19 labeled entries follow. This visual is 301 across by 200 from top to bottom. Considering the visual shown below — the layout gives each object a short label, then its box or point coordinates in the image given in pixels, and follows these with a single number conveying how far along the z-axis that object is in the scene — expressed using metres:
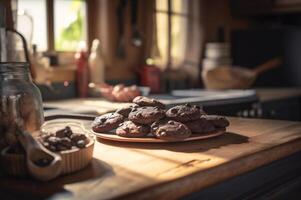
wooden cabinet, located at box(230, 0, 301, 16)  3.57
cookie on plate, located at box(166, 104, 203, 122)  1.12
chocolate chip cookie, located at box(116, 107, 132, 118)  1.19
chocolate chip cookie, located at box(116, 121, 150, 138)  1.10
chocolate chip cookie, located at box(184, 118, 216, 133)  1.14
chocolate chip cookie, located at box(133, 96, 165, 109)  1.21
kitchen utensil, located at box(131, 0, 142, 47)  3.05
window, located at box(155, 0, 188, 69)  3.36
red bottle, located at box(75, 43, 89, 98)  2.73
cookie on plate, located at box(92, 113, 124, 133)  1.16
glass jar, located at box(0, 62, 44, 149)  0.98
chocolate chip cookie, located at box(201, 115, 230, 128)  1.21
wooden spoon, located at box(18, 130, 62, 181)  0.77
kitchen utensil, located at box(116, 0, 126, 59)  2.95
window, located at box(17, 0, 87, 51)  2.63
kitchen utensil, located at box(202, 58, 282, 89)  3.24
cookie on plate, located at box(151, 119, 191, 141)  1.07
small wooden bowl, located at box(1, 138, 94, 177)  0.81
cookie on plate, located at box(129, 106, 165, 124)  1.09
